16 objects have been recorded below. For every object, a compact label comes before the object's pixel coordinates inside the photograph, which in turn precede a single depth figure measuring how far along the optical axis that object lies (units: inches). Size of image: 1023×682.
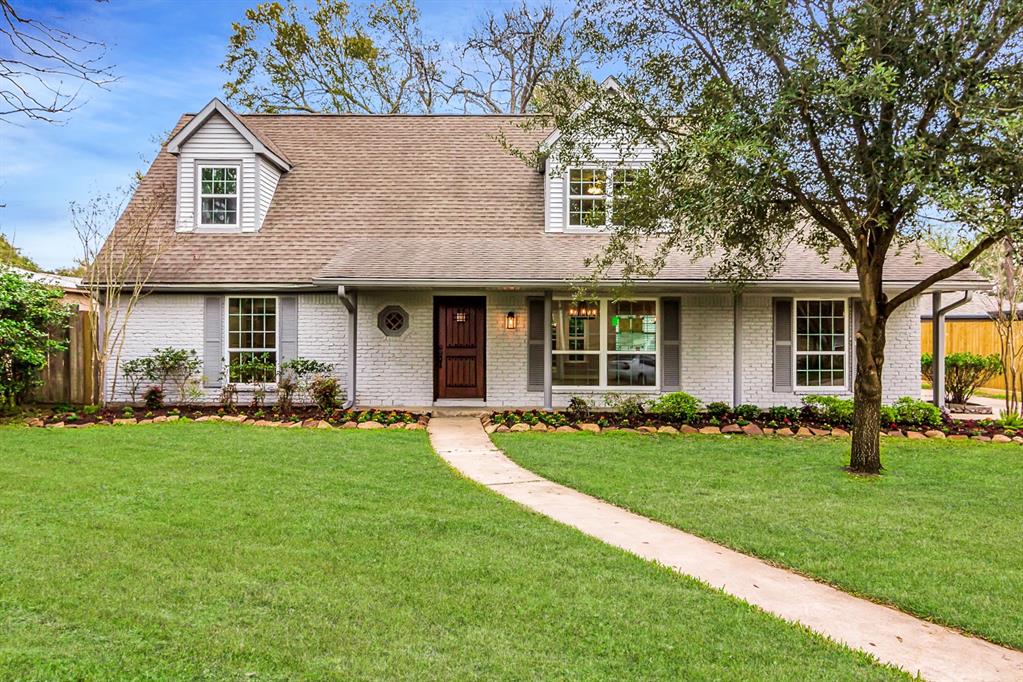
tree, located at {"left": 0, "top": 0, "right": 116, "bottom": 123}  148.6
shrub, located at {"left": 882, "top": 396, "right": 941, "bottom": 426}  414.0
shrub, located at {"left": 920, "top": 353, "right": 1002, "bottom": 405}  541.0
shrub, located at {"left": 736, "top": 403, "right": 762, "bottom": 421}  441.5
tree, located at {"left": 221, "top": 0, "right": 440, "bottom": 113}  897.5
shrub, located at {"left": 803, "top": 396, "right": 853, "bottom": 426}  422.9
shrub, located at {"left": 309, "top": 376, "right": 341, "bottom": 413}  464.8
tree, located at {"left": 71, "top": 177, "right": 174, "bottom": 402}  474.6
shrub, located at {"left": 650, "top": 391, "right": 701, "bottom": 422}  435.2
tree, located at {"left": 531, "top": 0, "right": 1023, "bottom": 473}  235.6
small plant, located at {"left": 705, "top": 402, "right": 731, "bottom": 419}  442.0
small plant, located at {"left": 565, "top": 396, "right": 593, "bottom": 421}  448.5
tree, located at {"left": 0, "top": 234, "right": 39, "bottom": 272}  1108.6
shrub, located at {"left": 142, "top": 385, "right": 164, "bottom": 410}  475.2
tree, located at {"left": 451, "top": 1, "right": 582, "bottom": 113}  875.4
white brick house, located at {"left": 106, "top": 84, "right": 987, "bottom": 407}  482.6
